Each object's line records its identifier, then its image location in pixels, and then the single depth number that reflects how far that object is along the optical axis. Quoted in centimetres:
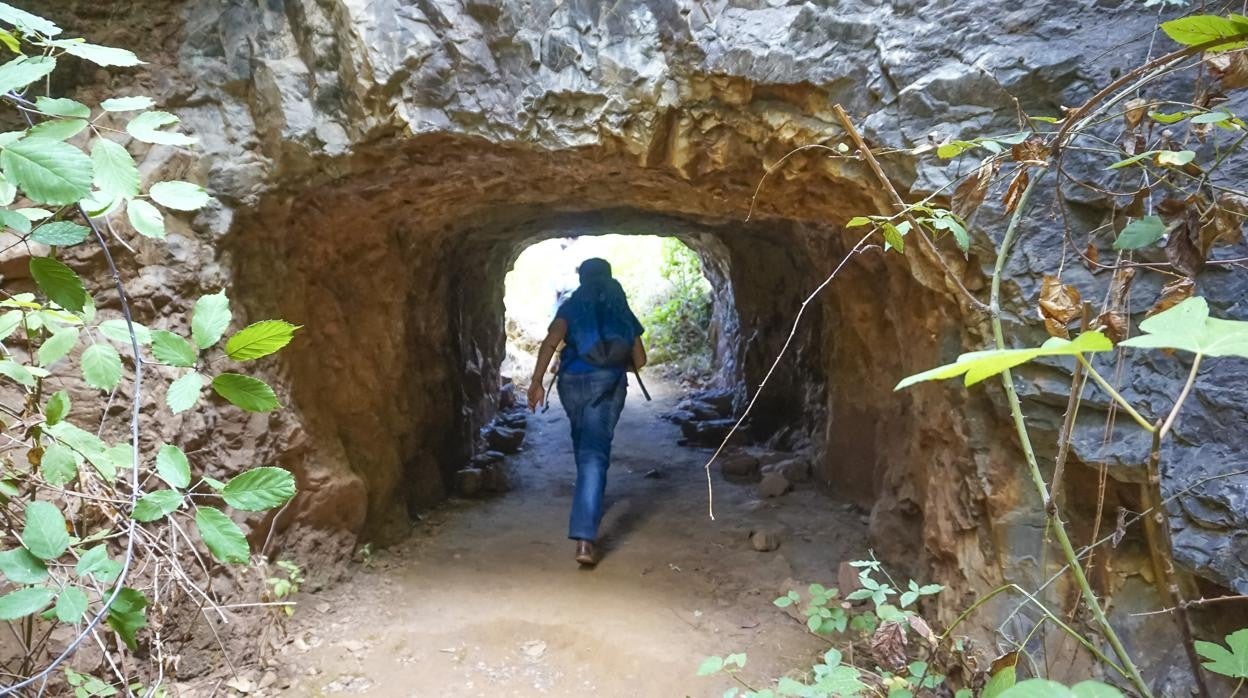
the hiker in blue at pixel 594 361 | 391
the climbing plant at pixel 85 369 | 94
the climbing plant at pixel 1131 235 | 68
